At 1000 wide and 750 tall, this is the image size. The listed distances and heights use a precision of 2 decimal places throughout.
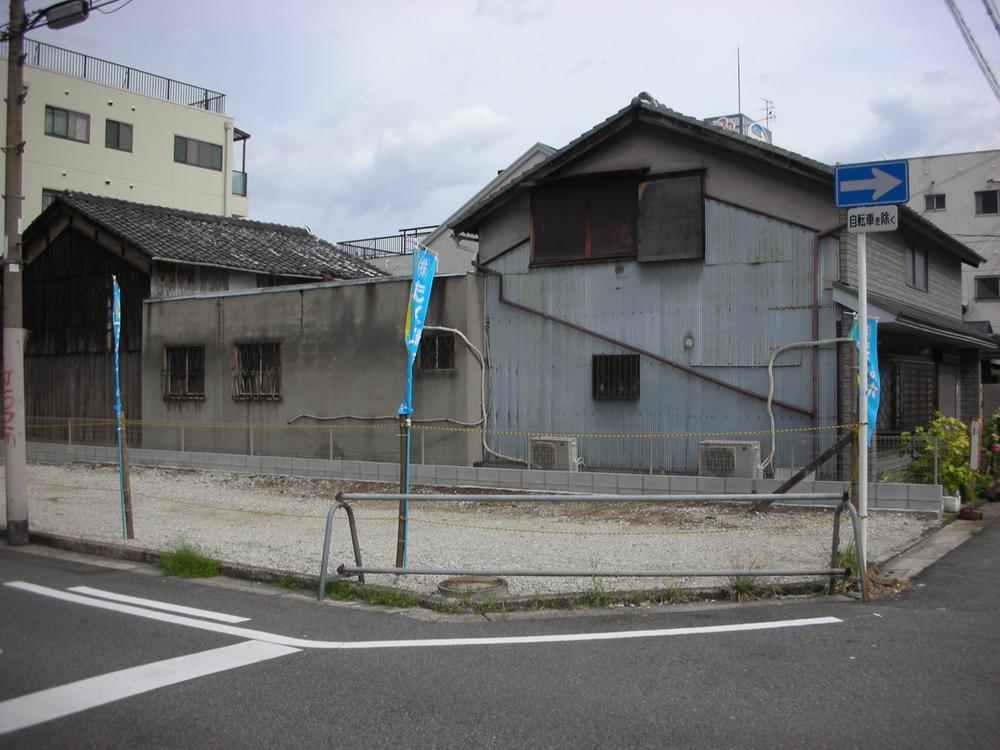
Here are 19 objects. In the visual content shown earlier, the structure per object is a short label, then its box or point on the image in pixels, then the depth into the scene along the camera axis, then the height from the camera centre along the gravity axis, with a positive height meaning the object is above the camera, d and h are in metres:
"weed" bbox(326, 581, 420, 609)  7.14 -1.69
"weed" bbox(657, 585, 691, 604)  7.01 -1.64
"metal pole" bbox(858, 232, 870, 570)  7.19 +0.08
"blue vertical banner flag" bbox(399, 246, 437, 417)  8.04 +0.94
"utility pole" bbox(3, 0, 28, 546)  10.08 +0.97
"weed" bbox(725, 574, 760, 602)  7.06 -1.59
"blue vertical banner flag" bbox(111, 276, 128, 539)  10.04 -0.06
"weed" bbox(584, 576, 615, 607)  6.95 -1.63
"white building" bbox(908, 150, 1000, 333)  34.56 +8.02
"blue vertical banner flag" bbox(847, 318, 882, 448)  10.02 +0.30
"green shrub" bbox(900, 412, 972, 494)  11.75 -0.76
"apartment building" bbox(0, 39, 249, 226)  31.75 +10.42
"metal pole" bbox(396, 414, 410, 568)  7.69 -0.80
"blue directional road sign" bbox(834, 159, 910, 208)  7.26 +1.89
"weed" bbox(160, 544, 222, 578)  8.34 -1.65
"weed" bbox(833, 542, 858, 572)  7.29 -1.40
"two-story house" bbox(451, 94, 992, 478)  13.00 +1.79
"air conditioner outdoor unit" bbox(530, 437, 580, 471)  13.89 -0.90
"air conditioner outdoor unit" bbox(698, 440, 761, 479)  12.51 -0.88
